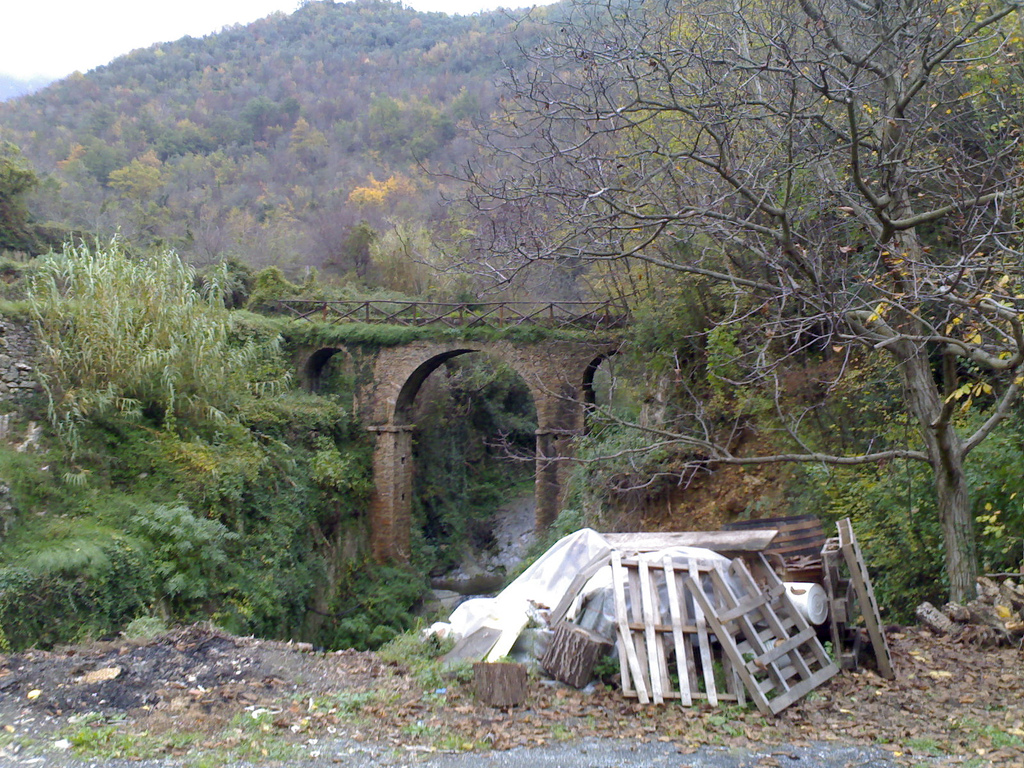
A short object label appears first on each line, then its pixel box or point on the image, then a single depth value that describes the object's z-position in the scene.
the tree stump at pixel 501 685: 5.06
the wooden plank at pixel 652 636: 5.11
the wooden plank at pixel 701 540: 5.95
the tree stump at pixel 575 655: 5.41
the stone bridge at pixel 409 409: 18.84
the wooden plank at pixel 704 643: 5.07
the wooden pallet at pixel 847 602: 5.55
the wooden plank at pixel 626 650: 5.11
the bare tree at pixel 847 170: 5.70
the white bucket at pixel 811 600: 5.58
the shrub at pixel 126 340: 10.31
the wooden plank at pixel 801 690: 4.91
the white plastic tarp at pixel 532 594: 6.34
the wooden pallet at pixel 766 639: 5.02
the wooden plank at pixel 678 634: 5.07
